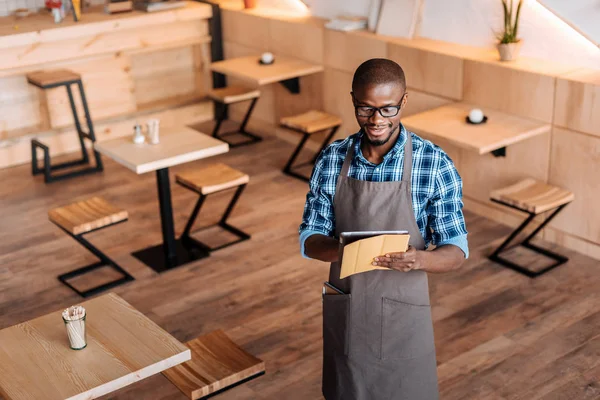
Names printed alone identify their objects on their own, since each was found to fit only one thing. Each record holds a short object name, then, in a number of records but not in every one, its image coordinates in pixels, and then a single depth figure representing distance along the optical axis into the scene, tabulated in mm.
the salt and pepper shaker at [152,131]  4816
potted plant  5027
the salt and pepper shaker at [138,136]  4863
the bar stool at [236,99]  6836
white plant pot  5031
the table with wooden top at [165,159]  4617
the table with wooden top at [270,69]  6188
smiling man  2160
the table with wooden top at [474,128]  4566
